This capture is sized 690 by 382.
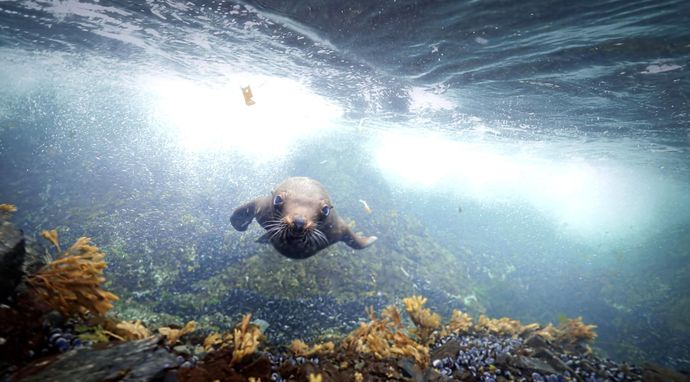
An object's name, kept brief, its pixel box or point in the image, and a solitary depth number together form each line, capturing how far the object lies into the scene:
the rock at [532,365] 4.38
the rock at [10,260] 2.85
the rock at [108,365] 2.17
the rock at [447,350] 4.77
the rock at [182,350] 3.28
